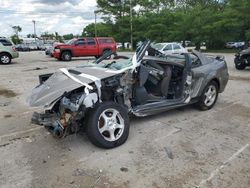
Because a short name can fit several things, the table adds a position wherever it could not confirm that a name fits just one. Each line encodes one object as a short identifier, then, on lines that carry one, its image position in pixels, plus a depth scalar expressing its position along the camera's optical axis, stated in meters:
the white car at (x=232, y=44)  25.82
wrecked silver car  2.82
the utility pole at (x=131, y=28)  30.45
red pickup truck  14.57
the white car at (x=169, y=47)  13.67
